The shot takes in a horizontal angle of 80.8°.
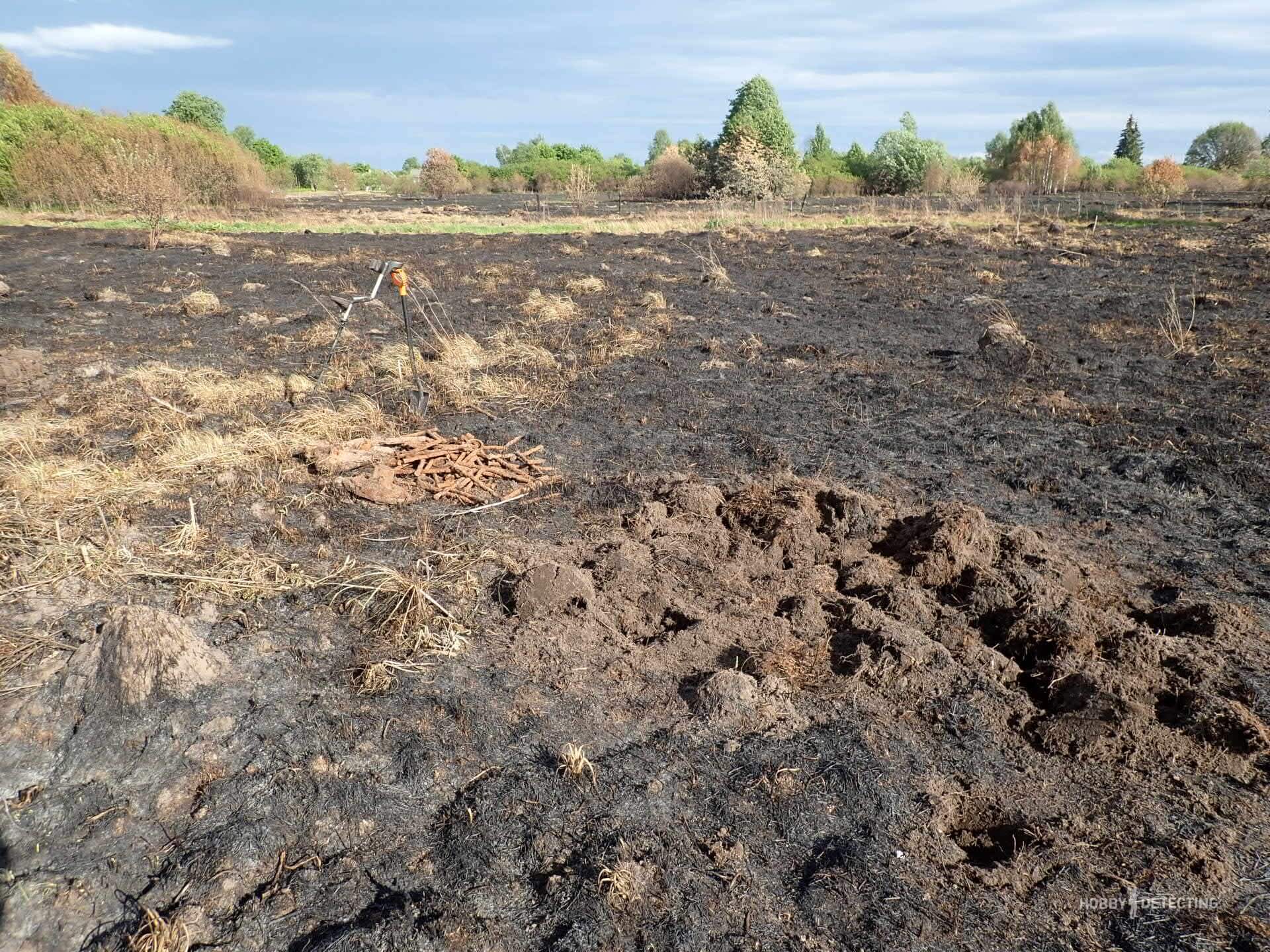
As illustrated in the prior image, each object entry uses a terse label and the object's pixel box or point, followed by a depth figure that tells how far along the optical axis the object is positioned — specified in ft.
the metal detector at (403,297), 18.90
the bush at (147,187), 58.39
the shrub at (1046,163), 124.88
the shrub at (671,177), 131.95
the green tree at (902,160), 132.46
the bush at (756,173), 109.91
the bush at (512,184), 179.83
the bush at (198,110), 176.04
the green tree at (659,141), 253.12
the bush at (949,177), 116.98
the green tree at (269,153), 189.57
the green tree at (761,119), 129.90
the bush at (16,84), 119.85
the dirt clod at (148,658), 9.94
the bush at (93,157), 80.12
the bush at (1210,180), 112.78
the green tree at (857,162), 146.82
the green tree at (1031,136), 138.31
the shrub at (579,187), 104.32
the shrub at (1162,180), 103.07
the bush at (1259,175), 103.14
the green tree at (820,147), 164.55
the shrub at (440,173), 134.82
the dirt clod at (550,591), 12.42
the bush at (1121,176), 125.80
